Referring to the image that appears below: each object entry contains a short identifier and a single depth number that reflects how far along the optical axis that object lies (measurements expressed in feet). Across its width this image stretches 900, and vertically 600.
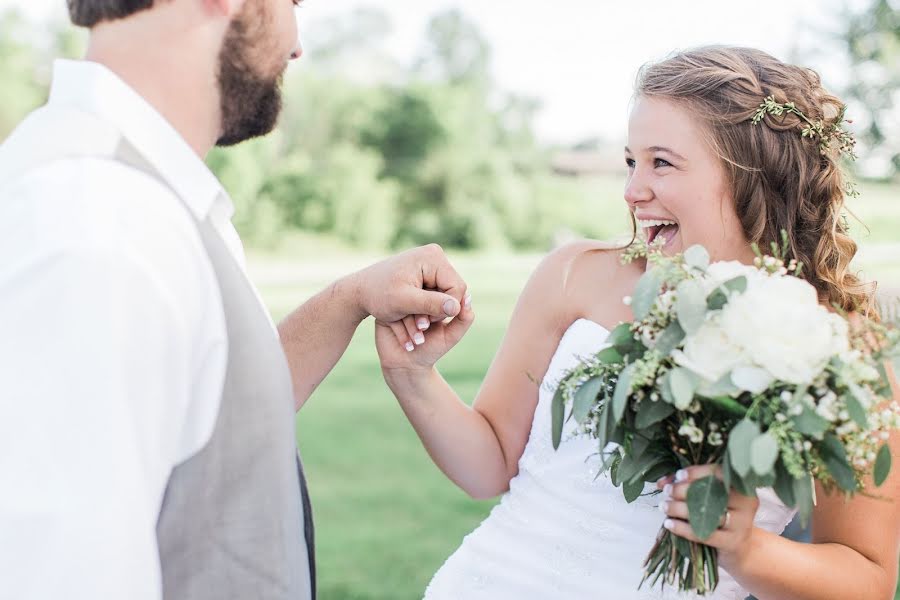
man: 4.06
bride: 7.78
